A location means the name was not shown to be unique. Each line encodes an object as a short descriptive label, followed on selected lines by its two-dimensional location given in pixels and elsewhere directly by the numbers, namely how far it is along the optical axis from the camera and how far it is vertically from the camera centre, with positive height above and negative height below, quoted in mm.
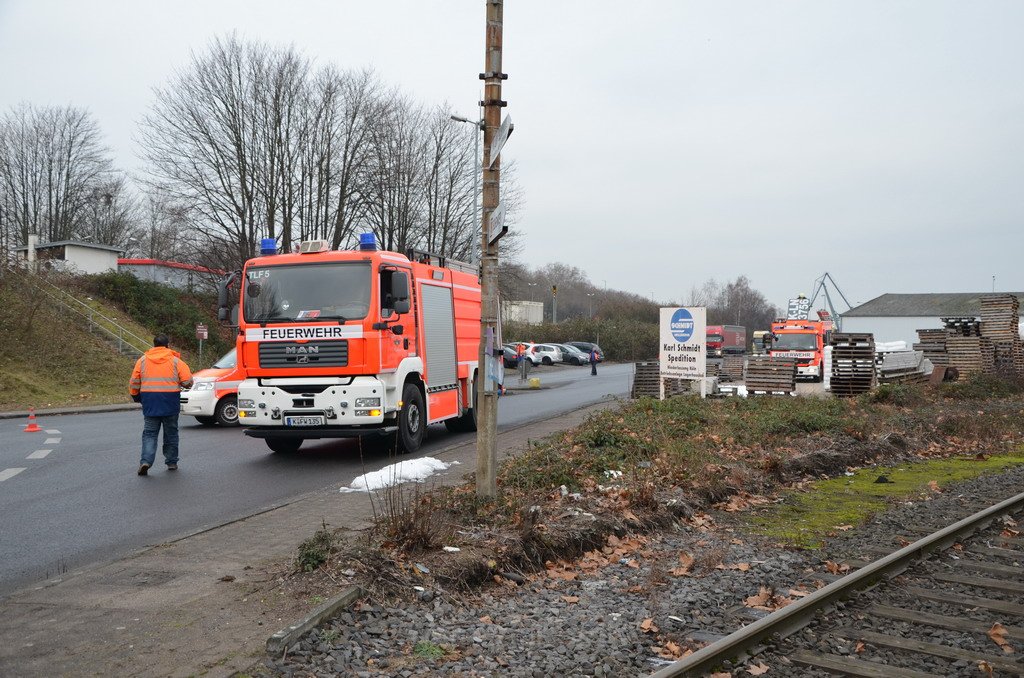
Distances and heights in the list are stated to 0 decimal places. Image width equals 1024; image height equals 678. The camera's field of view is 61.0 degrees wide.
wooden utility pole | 7859 +525
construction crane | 90544 +5194
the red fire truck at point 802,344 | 33406 -281
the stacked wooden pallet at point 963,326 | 33906 +444
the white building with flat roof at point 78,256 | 40594 +3870
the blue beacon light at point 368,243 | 12793 +1381
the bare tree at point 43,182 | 54844 +9856
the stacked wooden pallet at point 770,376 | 24188 -1098
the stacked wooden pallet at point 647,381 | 23953 -1227
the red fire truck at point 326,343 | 12266 -108
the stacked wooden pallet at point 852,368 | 24984 -901
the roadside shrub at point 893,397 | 21094 -1459
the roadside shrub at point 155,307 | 39562 +1337
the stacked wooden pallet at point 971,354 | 30609 -589
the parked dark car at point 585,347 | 65000 -802
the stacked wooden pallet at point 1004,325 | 31984 +470
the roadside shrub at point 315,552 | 6113 -1544
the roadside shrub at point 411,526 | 6488 -1451
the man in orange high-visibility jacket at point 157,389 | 11258 -699
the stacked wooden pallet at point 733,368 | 35556 -1284
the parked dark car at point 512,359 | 47594 -1283
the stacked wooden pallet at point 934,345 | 31641 -299
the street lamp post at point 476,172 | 26922 +6446
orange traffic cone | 16488 -1770
